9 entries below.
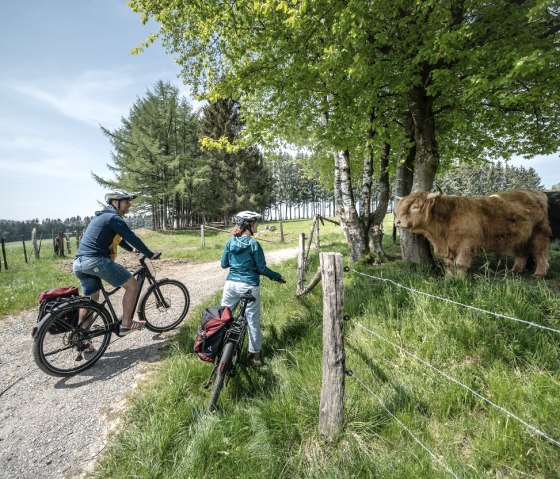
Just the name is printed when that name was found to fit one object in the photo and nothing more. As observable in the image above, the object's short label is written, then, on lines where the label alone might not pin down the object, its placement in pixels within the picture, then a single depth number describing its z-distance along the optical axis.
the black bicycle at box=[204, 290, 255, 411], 3.00
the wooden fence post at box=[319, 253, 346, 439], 2.52
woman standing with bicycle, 3.82
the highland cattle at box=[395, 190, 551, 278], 4.75
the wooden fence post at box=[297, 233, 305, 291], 6.20
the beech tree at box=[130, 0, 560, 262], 4.45
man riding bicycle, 4.18
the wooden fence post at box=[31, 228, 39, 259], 13.89
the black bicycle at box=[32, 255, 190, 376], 3.76
